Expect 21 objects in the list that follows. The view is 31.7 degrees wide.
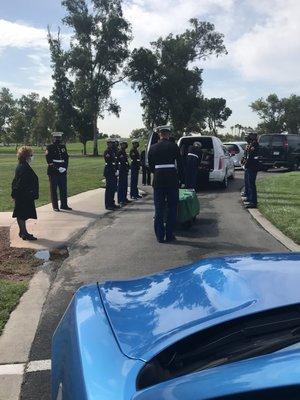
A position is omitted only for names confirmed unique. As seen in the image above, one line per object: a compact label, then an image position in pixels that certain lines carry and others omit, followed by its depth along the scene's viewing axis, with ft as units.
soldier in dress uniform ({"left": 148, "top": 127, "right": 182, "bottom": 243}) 28.81
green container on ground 31.69
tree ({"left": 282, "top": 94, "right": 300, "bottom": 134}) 313.53
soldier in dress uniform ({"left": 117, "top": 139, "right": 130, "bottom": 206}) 46.55
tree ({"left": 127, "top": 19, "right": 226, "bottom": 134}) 189.06
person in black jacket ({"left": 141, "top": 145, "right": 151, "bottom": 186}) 57.37
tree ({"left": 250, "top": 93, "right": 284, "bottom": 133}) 318.24
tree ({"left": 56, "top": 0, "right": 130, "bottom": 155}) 177.58
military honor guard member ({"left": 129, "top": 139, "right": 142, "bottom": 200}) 50.57
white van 57.00
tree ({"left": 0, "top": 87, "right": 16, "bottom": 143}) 377.50
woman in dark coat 29.43
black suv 85.61
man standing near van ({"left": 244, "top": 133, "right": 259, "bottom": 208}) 41.37
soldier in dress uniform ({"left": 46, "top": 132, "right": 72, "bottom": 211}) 40.52
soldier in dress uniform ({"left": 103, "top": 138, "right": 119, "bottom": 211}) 42.86
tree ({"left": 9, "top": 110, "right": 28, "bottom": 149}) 315.78
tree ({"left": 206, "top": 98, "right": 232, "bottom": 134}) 288.43
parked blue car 5.69
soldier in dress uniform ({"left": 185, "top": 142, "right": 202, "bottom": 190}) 47.06
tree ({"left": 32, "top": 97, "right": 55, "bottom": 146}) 250.98
